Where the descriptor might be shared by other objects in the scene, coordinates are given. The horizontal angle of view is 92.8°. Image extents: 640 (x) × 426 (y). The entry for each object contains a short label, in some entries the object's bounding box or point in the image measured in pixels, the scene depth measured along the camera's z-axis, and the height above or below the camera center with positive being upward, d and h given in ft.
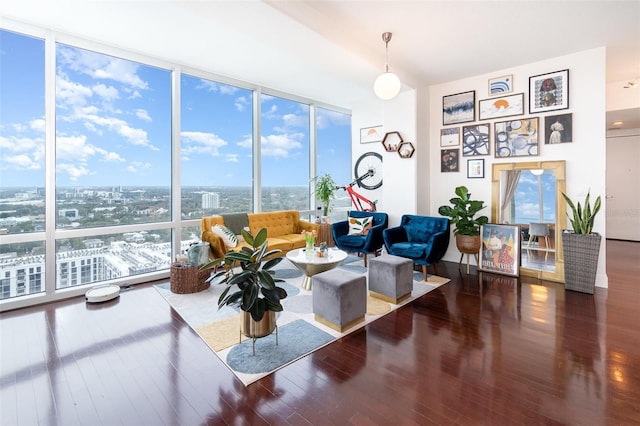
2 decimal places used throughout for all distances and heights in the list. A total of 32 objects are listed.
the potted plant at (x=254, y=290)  7.82 -2.07
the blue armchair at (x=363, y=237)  16.41 -1.48
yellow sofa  14.79 -1.07
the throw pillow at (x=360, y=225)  17.99 -0.86
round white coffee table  12.41 -2.08
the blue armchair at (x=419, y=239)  14.28 -1.47
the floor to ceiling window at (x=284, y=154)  19.80 +3.92
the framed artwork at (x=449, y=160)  17.65 +2.98
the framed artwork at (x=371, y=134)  21.52 +5.50
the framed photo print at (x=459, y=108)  16.83 +5.82
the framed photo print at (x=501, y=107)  15.38 +5.41
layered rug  7.98 -3.76
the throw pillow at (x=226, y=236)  14.83 -1.22
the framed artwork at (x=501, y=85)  15.62 +6.54
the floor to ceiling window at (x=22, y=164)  11.59 +1.88
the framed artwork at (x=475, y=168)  16.74 +2.33
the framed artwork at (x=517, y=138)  15.05 +3.67
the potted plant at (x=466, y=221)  15.51 -0.55
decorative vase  13.28 -1.57
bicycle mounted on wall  21.63 +2.37
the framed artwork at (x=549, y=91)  14.14 +5.66
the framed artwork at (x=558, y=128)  14.12 +3.87
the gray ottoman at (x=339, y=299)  9.51 -2.84
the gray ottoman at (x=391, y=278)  11.73 -2.67
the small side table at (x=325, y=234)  20.03 -1.56
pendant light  11.72 +4.84
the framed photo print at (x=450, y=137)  17.49 +4.30
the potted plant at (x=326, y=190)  21.34 +1.45
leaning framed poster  15.20 -1.98
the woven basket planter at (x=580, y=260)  12.69 -2.12
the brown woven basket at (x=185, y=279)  12.84 -2.86
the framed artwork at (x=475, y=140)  16.46 +3.90
